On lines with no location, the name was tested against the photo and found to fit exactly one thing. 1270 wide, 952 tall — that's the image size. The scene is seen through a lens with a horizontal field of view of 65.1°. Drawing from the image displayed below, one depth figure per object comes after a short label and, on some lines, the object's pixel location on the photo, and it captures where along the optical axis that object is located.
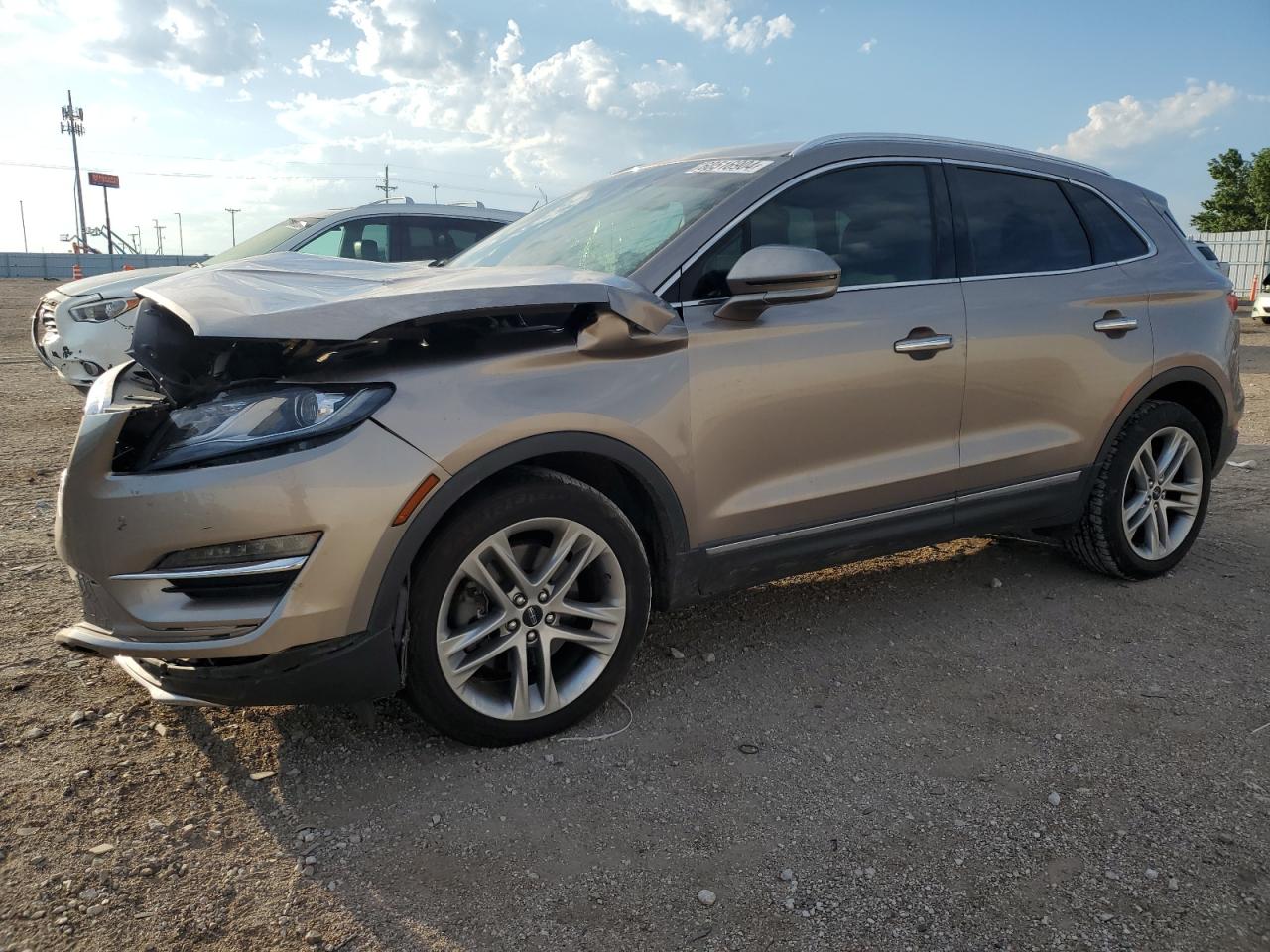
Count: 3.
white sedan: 7.87
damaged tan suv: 2.53
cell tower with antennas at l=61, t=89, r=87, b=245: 75.35
